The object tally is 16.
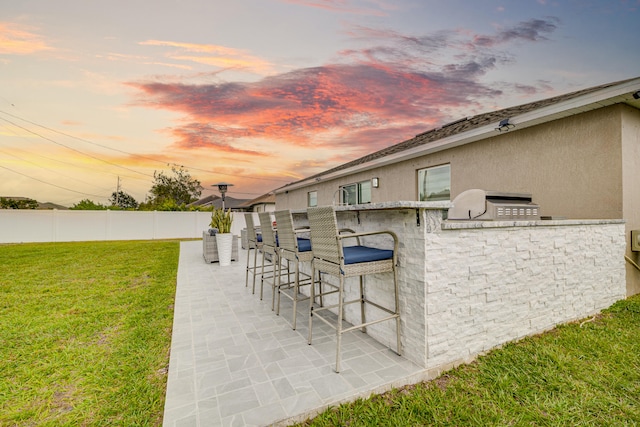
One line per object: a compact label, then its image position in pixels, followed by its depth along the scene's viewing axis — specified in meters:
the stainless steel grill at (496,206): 3.26
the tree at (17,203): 16.30
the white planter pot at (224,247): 6.89
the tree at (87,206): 18.64
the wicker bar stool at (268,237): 3.69
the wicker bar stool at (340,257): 2.20
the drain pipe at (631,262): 3.79
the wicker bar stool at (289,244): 3.05
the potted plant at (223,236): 6.90
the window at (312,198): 11.62
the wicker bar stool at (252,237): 4.51
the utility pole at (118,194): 28.37
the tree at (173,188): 29.59
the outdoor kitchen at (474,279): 2.19
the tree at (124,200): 29.86
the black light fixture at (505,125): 4.27
